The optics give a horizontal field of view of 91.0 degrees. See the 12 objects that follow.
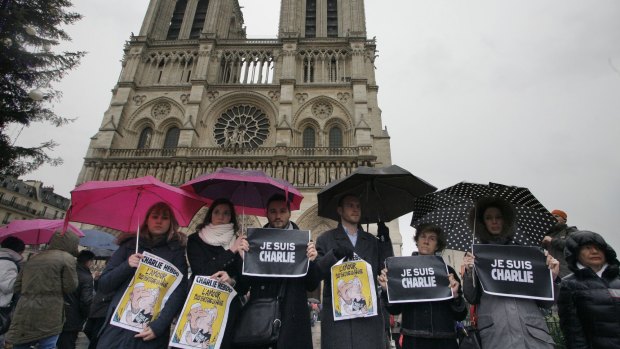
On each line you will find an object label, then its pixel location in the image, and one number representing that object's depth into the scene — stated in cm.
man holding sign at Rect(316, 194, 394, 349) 255
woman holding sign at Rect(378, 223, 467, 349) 253
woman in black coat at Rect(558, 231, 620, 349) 243
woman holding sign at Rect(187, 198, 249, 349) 268
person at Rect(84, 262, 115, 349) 414
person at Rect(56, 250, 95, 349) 429
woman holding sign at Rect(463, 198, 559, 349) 234
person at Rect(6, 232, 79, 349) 333
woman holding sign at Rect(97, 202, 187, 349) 252
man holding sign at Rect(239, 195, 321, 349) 256
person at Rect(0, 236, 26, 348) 365
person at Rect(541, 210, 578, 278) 373
